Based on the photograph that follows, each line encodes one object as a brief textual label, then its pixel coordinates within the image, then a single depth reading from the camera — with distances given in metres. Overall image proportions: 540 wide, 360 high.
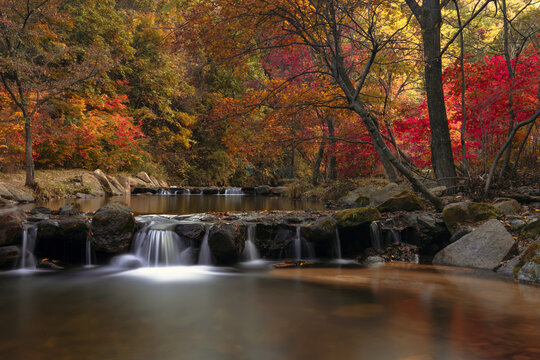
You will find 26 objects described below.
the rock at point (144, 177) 17.95
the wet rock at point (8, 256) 4.86
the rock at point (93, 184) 13.32
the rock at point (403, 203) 6.99
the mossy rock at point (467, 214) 5.60
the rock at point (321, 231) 5.79
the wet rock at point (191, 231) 5.61
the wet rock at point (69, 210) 6.91
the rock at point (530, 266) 4.01
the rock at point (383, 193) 8.83
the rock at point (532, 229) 4.88
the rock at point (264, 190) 18.58
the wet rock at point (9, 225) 4.91
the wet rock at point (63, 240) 5.33
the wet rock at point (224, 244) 5.43
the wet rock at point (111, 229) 5.34
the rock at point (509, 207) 5.87
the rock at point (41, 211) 6.65
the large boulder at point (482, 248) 4.70
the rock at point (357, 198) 10.06
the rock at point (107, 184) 14.53
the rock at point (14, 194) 9.52
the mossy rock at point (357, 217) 5.89
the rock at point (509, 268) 4.37
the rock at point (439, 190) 7.90
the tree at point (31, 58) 10.45
